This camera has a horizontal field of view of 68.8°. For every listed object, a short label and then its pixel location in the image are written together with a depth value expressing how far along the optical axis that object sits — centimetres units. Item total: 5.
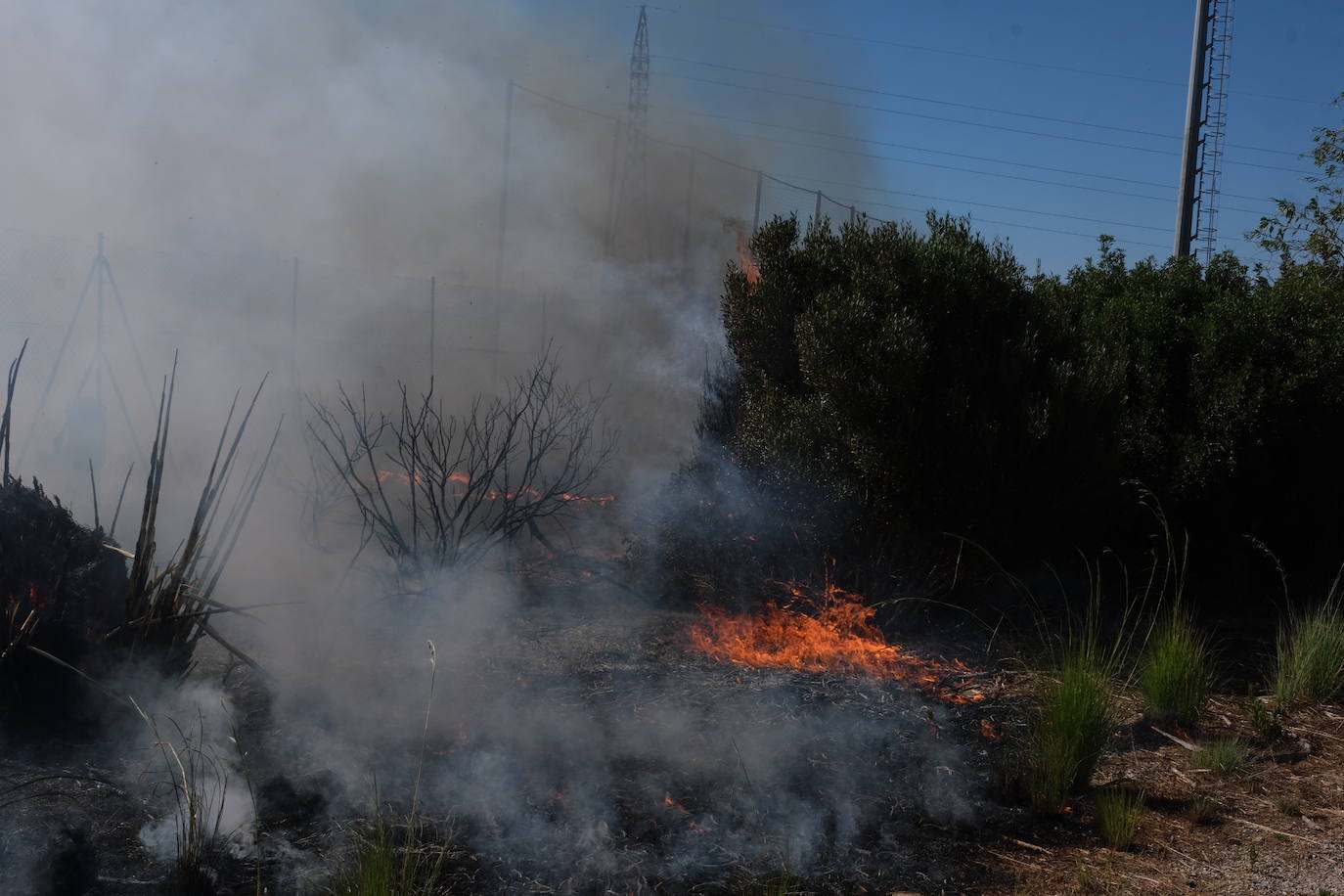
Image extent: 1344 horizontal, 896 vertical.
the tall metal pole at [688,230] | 1629
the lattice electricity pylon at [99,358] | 881
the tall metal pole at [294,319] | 1076
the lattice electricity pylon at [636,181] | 1600
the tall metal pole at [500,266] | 1378
